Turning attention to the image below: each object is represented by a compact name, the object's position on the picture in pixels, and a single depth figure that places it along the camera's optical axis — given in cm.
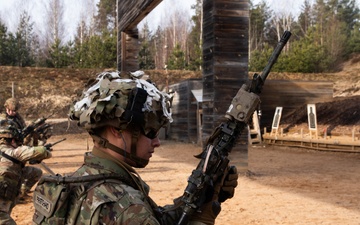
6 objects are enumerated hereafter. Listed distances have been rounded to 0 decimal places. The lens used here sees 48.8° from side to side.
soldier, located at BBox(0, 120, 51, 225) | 509
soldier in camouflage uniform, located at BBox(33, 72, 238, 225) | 161
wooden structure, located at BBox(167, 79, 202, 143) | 1900
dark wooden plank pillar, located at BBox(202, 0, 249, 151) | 834
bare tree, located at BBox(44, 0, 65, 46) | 5315
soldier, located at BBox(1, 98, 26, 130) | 870
